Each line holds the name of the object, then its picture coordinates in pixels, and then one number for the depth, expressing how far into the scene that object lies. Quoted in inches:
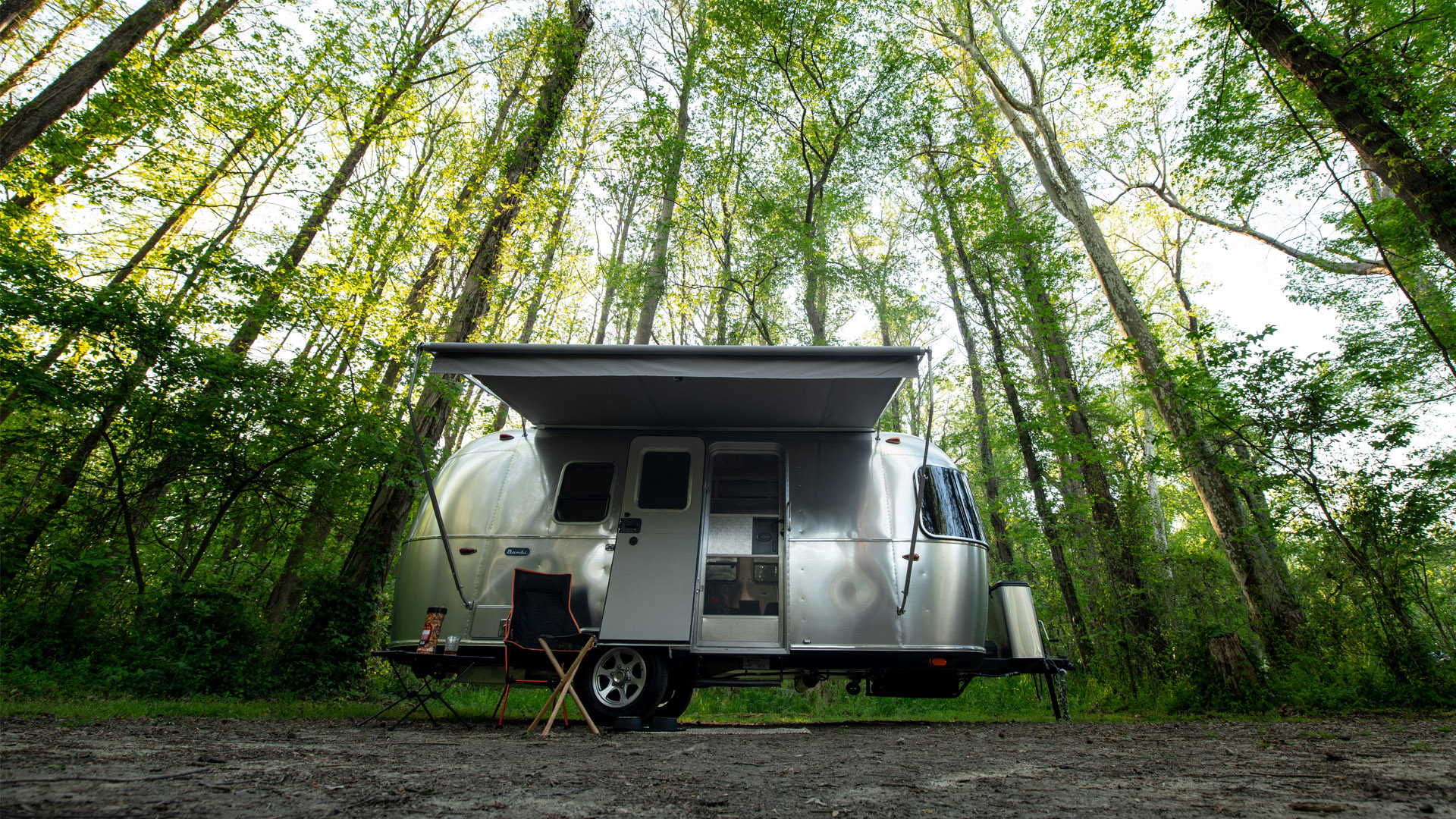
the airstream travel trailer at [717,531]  199.6
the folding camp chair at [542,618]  196.5
